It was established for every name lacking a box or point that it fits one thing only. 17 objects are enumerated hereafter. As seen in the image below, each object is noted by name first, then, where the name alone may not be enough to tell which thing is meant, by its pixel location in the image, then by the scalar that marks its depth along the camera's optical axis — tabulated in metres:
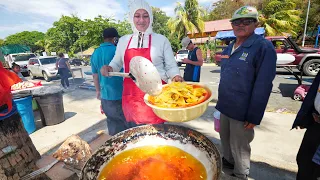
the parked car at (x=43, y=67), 11.80
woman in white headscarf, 2.03
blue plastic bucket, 3.88
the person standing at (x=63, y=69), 9.09
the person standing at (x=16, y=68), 6.38
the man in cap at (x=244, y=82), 1.76
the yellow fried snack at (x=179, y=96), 1.38
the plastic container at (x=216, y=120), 3.22
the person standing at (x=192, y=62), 4.50
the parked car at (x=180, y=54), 15.87
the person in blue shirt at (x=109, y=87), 2.91
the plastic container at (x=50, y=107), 4.46
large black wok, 1.17
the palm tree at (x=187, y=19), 21.38
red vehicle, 8.45
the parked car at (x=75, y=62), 24.08
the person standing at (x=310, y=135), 1.68
